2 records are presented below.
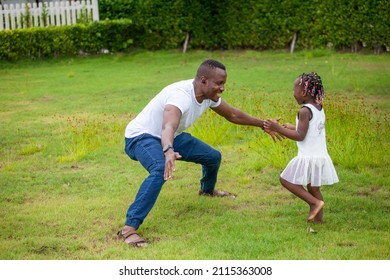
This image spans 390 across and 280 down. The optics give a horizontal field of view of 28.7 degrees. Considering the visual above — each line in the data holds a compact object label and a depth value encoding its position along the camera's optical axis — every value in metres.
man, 6.17
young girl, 6.39
